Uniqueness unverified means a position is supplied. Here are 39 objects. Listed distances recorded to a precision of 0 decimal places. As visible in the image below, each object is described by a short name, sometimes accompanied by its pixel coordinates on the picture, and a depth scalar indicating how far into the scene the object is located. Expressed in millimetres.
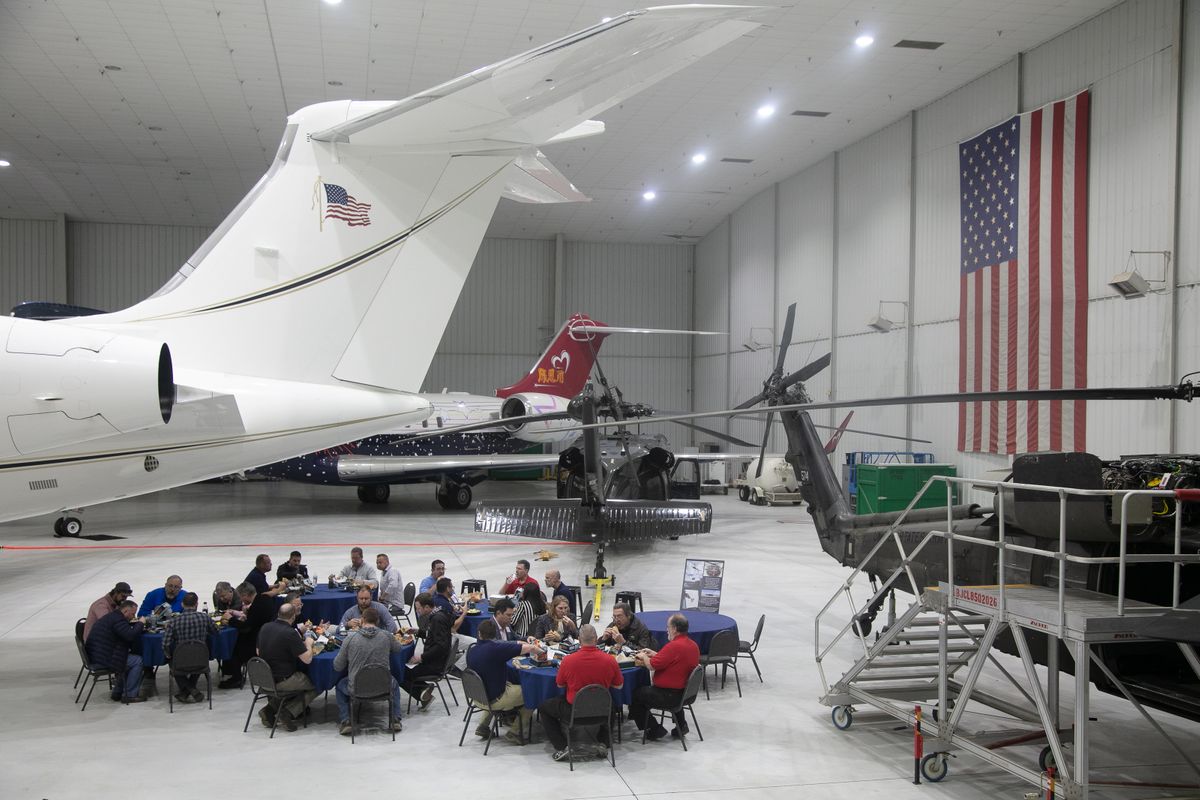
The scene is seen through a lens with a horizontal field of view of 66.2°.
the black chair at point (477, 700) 7466
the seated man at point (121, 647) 8430
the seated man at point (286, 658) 7871
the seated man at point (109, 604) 8672
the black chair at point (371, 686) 7648
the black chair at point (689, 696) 7504
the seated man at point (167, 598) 9539
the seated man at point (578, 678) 7102
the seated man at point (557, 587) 10180
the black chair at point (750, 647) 9266
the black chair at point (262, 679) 7727
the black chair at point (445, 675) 8398
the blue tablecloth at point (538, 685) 7359
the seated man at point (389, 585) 10766
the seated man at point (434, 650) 8336
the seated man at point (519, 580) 10157
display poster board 10680
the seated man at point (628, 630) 8367
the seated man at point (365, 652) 7766
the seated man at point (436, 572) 10211
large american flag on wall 16344
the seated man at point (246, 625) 9156
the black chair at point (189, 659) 8367
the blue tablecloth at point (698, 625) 9047
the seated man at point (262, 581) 10055
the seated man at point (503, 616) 8478
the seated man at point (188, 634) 8555
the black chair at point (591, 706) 6961
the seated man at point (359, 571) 11070
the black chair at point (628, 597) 10379
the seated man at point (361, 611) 8359
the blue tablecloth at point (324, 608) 10258
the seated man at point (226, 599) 9461
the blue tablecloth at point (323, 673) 8023
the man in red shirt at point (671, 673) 7547
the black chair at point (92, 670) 8414
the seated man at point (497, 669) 7566
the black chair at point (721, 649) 8781
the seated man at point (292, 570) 10859
